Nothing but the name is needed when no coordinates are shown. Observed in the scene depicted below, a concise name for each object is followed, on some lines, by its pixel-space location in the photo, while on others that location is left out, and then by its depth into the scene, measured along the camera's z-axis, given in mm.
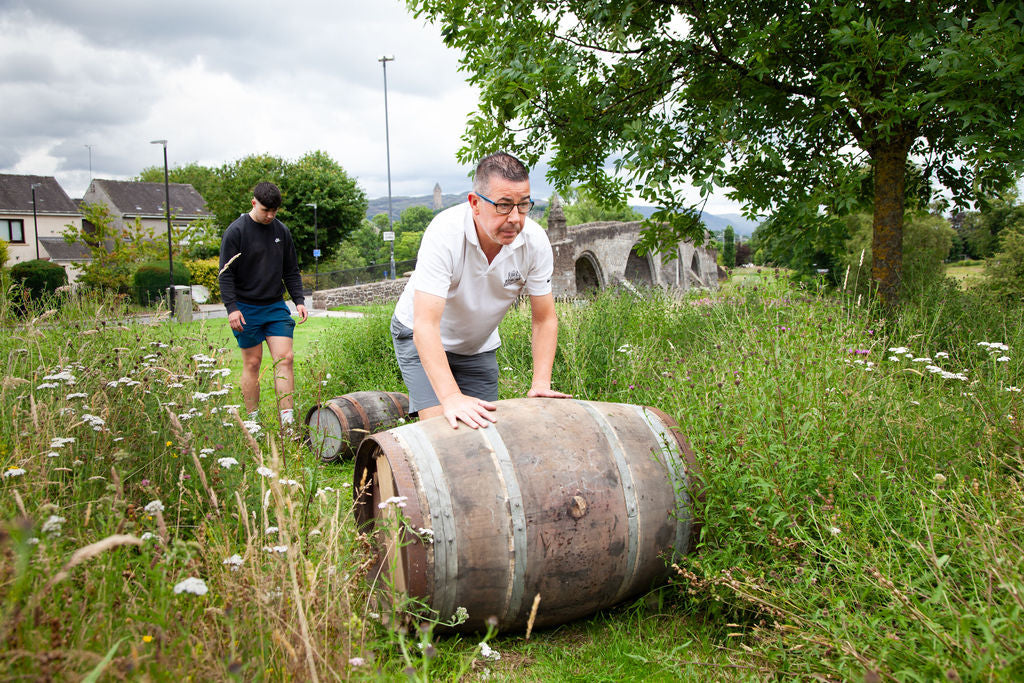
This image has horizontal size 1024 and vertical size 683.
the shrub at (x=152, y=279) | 26234
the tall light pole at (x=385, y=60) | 49250
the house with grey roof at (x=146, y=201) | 60281
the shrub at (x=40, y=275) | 18844
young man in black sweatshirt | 5426
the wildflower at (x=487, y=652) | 2095
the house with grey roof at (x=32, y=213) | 47844
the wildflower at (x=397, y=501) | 2342
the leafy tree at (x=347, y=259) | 66312
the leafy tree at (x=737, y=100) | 5324
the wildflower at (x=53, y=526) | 1596
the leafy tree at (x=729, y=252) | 88125
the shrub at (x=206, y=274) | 36500
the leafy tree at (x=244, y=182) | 50062
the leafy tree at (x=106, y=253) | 24688
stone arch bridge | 30031
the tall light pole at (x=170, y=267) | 28575
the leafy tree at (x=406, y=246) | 122175
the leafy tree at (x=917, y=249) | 7324
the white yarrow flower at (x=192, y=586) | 1421
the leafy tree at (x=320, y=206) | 50438
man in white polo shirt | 2951
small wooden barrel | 5152
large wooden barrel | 2555
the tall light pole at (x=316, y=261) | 42509
